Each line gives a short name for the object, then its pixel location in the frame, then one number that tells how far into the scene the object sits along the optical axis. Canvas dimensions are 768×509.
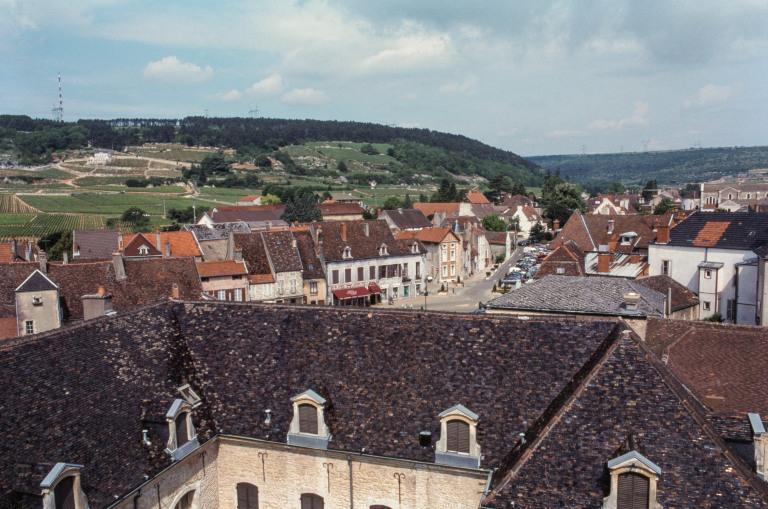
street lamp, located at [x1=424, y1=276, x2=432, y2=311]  83.12
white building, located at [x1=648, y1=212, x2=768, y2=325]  50.88
